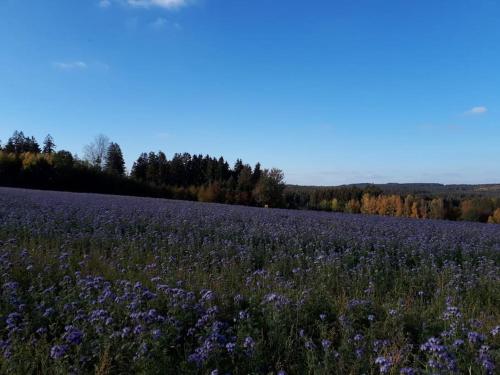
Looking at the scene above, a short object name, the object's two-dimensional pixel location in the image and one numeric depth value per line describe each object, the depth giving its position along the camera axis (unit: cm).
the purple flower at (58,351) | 284
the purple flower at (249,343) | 309
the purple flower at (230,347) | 309
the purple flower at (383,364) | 266
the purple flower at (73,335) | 311
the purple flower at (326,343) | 311
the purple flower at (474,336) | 302
